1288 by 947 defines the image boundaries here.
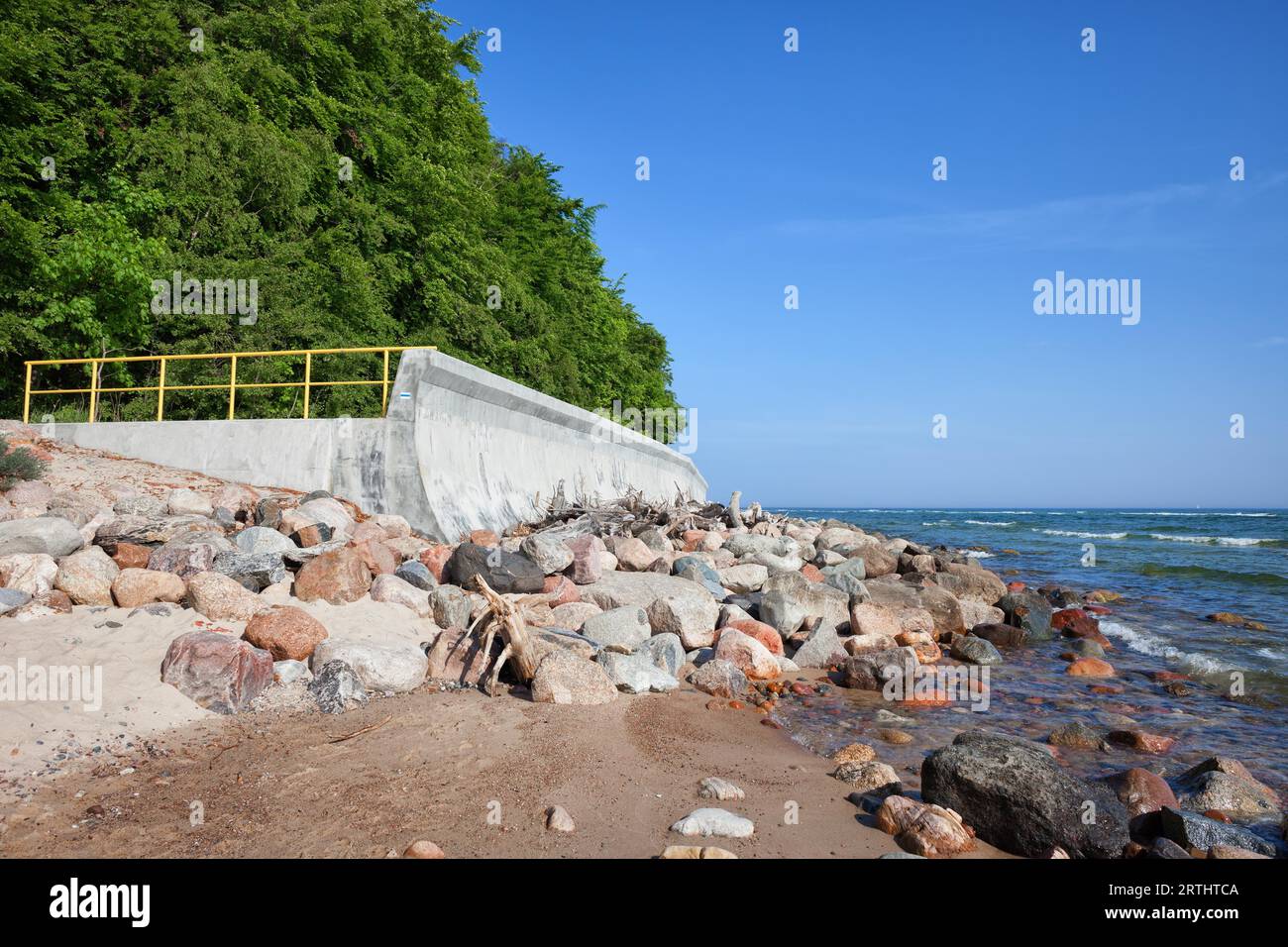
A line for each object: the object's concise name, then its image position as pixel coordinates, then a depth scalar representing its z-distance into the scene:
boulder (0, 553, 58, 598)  6.13
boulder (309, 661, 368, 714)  5.36
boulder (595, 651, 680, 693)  6.27
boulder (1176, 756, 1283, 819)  4.52
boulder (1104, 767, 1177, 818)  4.46
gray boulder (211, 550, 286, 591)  6.76
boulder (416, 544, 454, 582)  8.10
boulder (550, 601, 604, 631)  7.46
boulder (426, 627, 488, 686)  6.16
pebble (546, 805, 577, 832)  3.60
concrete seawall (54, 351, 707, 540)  9.99
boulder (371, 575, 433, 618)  7.06
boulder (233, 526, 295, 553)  7.54
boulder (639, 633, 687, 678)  6.91
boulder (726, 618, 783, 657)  7.90
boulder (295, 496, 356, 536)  8.61
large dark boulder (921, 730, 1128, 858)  3.76
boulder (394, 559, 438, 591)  7.54
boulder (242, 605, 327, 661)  5.77
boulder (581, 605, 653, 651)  7.22
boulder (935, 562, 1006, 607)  11.89
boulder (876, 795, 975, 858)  3.67
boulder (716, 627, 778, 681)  7.20
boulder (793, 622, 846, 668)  7.82
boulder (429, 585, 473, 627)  6.92
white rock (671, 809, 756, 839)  3.62
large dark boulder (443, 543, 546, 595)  7.69
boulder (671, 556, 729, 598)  9.91
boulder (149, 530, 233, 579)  6.70
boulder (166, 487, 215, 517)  9.01
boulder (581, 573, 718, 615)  8.33
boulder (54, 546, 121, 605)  6.18
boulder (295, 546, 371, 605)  6.80
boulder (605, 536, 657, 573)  10.34
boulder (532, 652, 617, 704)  5.77
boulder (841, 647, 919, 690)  7.07
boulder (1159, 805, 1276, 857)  3.84
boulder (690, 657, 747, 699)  6.55
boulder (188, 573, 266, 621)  6.11
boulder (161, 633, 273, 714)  5.16
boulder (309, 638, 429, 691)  5.73
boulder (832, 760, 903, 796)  4.50
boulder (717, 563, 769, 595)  10.66
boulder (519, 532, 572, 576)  8.57
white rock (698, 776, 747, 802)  4.15
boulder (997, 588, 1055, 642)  10.27
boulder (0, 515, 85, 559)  6.68
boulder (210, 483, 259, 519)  9.23
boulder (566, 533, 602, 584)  8.83
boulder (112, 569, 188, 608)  6.13
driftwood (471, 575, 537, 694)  6.01
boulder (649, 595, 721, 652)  7.69
